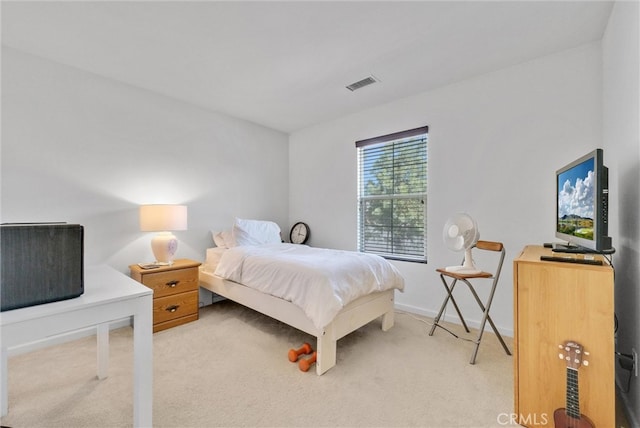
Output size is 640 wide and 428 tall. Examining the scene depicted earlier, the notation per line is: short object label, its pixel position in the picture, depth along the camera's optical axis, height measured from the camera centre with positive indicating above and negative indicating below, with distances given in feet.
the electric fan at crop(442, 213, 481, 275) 7.15 -0.56
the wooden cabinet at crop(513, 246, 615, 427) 3.95 -1.87
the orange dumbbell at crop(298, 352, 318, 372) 6.20 -3.43
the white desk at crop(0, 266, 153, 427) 3.01 -1.26
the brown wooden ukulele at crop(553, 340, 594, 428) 3.94 -2.62
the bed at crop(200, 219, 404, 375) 6.32 -1.95
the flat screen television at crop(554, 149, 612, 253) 4.22 +0.20
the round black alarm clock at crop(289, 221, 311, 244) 13.32 -0.89
